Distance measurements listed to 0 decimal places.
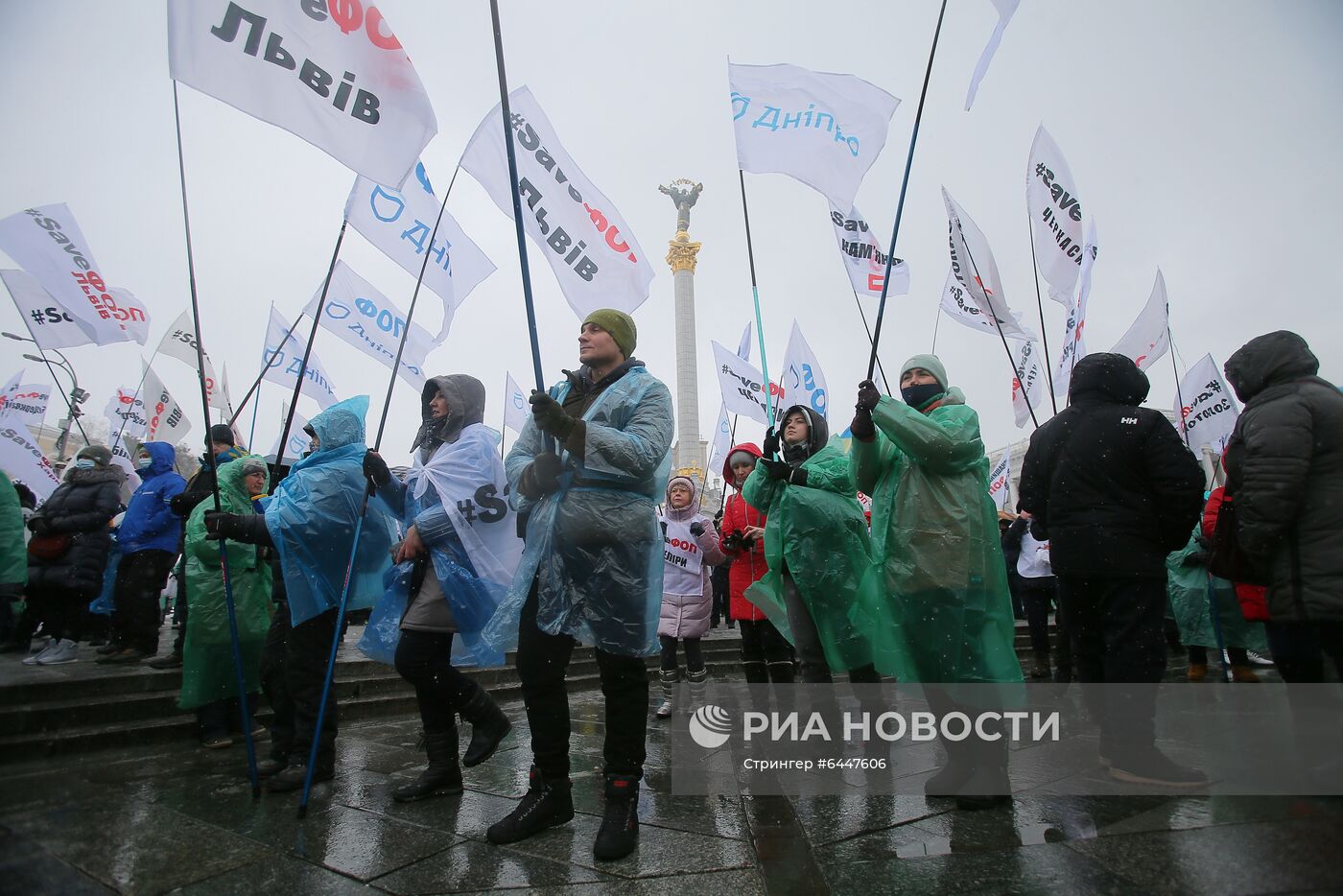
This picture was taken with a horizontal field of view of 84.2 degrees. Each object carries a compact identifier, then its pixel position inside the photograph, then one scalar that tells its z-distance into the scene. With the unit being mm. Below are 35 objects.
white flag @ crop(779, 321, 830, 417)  10344
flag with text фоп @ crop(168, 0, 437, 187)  2621
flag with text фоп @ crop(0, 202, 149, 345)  7453
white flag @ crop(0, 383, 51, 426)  9586
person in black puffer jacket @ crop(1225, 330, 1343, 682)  2670
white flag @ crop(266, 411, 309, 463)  9688
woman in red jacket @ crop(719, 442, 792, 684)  4859
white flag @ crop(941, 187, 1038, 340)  7211
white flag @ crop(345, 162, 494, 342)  4656
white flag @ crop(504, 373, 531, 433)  12008
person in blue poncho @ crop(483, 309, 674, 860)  2447
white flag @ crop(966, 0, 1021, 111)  3534
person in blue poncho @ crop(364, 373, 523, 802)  3057
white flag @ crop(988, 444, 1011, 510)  13711
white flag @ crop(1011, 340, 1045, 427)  10446
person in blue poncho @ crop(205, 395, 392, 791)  3230
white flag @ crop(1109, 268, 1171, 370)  8156
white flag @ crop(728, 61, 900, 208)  4094
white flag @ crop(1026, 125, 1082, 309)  6738
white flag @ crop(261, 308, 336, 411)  8109
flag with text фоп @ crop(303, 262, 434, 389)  6555
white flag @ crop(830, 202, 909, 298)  6730
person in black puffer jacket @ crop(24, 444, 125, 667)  5762
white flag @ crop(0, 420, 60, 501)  7750
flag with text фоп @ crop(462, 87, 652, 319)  4500
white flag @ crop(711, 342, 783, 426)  10922
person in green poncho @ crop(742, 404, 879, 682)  3902
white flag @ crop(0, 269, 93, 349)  7699
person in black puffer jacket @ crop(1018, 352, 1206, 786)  2832
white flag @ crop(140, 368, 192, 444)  10789
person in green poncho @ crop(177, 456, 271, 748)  4004
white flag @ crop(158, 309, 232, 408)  10242
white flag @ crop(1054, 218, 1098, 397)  7129
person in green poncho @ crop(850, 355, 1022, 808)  2795
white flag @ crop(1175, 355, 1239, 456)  9211
